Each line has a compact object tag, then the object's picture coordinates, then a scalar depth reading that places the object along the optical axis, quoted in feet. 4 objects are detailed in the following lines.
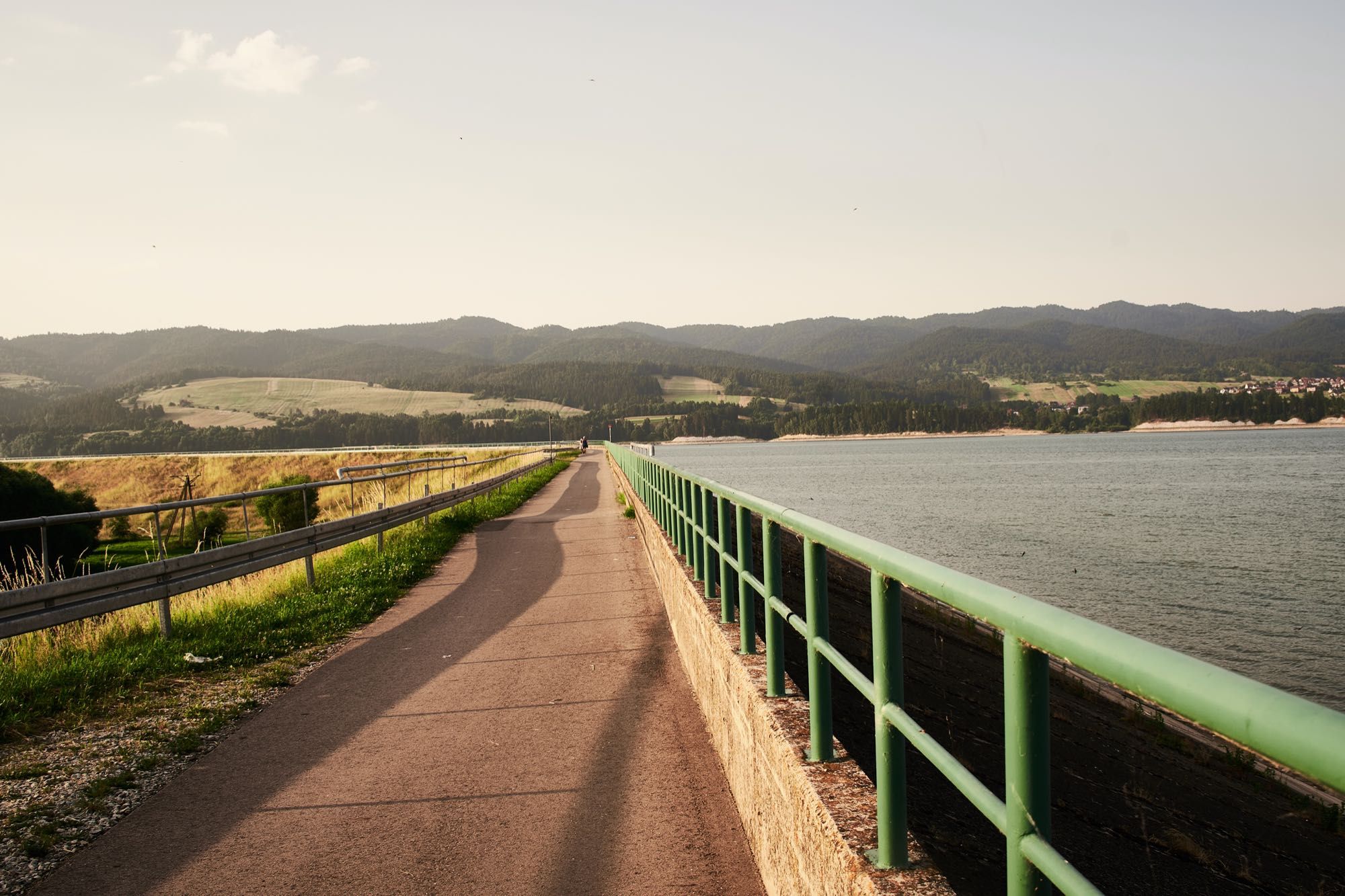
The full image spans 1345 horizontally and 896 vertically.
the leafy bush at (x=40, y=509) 74.43
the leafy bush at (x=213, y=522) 103.76
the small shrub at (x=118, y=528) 116.06
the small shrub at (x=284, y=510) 107.45
